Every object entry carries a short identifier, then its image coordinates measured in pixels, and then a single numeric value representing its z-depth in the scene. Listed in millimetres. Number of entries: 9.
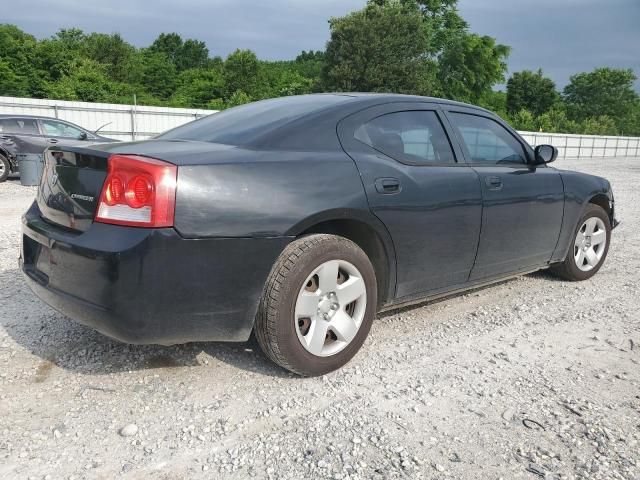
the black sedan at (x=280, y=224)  2381
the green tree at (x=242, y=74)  46406
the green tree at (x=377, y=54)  44812
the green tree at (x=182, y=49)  73750
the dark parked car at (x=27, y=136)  11648
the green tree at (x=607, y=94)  66188
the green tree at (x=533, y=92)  69375
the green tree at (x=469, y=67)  55125
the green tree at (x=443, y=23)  55312
